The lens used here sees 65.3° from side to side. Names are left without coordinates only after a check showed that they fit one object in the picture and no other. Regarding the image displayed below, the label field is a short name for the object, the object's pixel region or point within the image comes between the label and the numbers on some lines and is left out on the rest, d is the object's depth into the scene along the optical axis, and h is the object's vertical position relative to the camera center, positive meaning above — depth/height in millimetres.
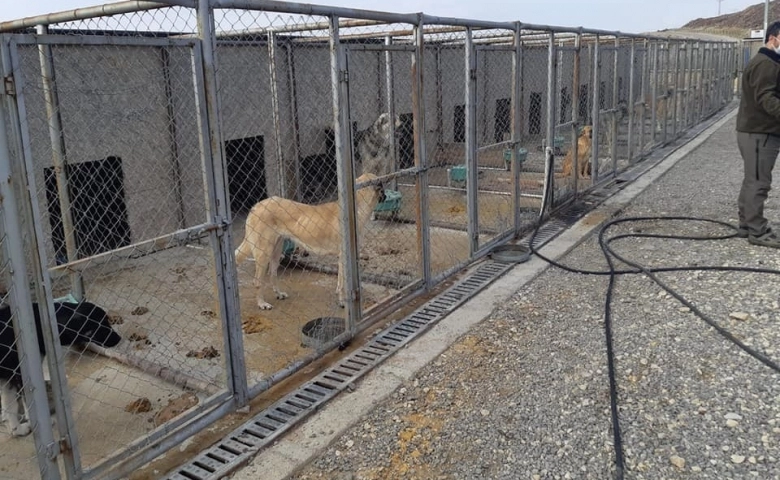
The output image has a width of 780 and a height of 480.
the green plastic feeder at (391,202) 7723 -1207
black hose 3168 -1591
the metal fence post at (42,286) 2334 -658
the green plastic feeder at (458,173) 9914 -1132
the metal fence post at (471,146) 5594 -411
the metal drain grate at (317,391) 3035 -1678
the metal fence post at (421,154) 4812 -407
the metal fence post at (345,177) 3943 -468
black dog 3252 -1239
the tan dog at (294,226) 5148 -982
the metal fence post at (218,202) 3064 -453
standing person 5707 -411
